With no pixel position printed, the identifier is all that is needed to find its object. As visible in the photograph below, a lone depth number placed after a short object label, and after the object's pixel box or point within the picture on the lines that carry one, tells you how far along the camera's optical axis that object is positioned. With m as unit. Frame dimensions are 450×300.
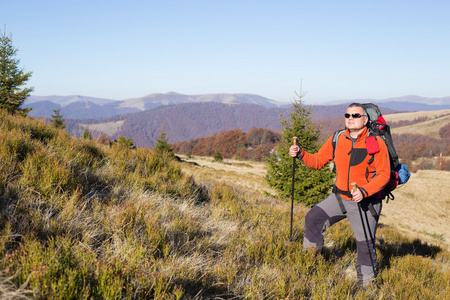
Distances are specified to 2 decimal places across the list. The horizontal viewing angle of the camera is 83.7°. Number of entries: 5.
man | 2.97
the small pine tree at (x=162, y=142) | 30.22
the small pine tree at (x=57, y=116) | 37.54
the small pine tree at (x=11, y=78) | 17.94
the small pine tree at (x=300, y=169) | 11.16
